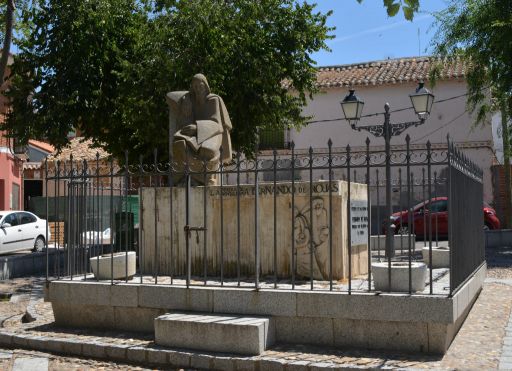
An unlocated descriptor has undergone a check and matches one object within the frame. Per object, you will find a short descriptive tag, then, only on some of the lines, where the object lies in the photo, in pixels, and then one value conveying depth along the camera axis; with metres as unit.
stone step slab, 6.28
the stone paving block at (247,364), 6.00
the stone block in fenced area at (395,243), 14.71
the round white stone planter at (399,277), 6.39
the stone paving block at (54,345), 7.09
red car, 18.89
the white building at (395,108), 26.09
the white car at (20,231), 17.77
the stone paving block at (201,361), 6.21
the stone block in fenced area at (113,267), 7.98
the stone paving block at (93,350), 6.82
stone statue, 9.06
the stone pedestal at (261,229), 8.02
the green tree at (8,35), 9.91
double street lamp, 11.52
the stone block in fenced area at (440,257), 10.00
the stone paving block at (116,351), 6.69
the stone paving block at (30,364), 6.46
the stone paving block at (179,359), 6.32
